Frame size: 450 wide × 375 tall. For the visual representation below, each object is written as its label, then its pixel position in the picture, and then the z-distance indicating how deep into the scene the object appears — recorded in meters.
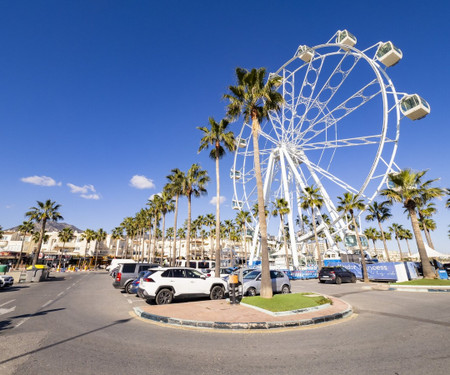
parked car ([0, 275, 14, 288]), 18.05
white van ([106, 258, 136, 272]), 35.96
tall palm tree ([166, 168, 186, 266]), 28.49
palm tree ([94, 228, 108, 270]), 67.44
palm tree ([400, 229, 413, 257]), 59.14
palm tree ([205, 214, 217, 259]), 61.28
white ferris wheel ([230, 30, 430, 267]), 24.09
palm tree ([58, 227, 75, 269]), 62.75
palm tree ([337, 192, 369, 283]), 27.66
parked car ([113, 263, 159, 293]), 16.52
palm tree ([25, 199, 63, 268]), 40.47
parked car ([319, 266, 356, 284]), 21.80
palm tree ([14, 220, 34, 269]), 54.12
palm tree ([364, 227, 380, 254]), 57.16
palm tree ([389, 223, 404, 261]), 57.31
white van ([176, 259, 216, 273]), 26.92
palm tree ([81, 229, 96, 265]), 65.38
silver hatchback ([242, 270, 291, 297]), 13.40
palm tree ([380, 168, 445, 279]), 20.12
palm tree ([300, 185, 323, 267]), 35.88
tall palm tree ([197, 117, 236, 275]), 22.66
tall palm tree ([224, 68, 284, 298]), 14.30
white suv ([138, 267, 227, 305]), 10.91
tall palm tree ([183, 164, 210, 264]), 27.61
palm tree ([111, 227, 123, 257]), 73.96
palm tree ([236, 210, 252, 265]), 49.91
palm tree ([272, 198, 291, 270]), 38.62
